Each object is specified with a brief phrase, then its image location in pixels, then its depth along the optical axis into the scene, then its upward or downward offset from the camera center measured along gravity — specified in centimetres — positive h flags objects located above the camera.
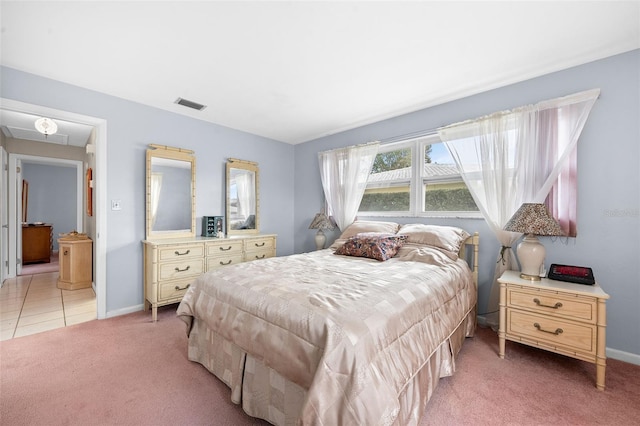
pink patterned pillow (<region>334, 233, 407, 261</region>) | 258 -36
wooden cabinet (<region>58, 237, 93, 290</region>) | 391 -86
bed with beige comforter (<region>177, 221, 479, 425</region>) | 106 -65
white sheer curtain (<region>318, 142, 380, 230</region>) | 371 +50
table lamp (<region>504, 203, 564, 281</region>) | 198 -13
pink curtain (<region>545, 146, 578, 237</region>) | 224 +14
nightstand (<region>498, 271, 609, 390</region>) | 176 -76
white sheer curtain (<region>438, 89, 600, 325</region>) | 226 +57
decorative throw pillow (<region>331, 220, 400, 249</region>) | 314 -22
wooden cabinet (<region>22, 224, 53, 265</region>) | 546 -78
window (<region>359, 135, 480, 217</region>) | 302 +36
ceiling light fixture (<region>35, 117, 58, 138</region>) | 327 +104
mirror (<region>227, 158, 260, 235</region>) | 396 +19
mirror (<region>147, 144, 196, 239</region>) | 321 +21
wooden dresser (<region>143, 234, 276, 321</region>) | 284 -63
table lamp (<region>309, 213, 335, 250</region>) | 392 -23
